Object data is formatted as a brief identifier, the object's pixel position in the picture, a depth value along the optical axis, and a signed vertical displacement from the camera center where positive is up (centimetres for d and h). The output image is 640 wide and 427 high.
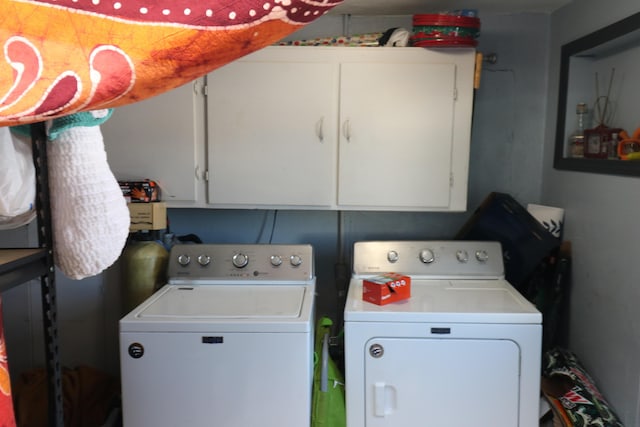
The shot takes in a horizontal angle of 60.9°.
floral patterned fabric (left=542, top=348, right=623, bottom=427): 199 -95
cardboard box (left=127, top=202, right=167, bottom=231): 239 -32
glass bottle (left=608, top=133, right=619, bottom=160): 221 +1
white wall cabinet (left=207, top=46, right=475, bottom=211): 239 +8
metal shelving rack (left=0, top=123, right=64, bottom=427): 100 -24
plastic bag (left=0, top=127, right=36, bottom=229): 97 -7
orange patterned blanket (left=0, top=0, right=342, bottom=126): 54 +10
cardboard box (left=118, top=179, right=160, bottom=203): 240 -22
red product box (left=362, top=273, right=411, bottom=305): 211 -56
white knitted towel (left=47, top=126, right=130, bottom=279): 92 -10
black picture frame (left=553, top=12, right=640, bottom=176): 197 +30
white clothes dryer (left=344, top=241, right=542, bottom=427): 199 -80
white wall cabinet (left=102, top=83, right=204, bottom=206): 244 +0
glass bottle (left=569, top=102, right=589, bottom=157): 243 +7
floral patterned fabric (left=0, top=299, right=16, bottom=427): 73 -34
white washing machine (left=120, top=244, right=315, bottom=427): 196 -81
